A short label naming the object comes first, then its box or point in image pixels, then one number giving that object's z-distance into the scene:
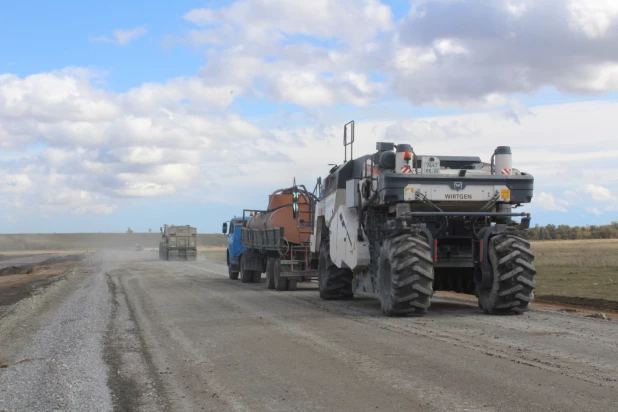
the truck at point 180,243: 57.04
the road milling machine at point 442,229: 13.26
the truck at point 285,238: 21.86
